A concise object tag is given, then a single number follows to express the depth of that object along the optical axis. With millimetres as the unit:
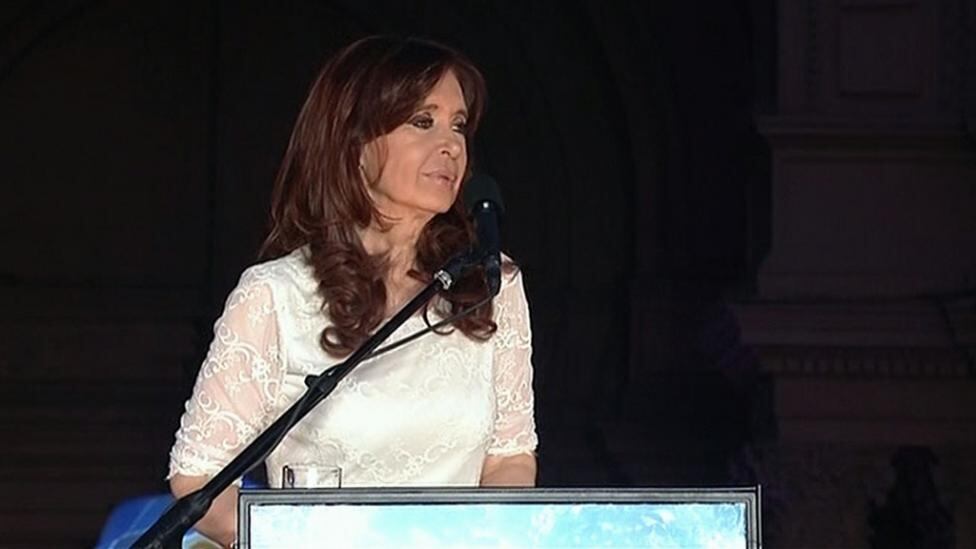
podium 4273
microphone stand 4559
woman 5461
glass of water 4898
